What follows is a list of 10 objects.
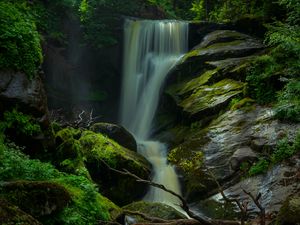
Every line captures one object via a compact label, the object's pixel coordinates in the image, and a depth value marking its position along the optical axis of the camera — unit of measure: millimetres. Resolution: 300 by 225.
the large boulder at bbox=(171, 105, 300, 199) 11141
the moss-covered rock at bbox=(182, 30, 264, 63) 17531
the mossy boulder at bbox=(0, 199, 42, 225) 4465
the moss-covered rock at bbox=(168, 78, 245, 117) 14336
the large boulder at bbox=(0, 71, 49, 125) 8231
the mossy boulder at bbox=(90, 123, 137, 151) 13367
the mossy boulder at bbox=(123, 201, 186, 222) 8141
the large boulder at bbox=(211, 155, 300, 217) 9172
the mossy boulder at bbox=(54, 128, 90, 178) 8789
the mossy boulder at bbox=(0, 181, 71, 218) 5465
